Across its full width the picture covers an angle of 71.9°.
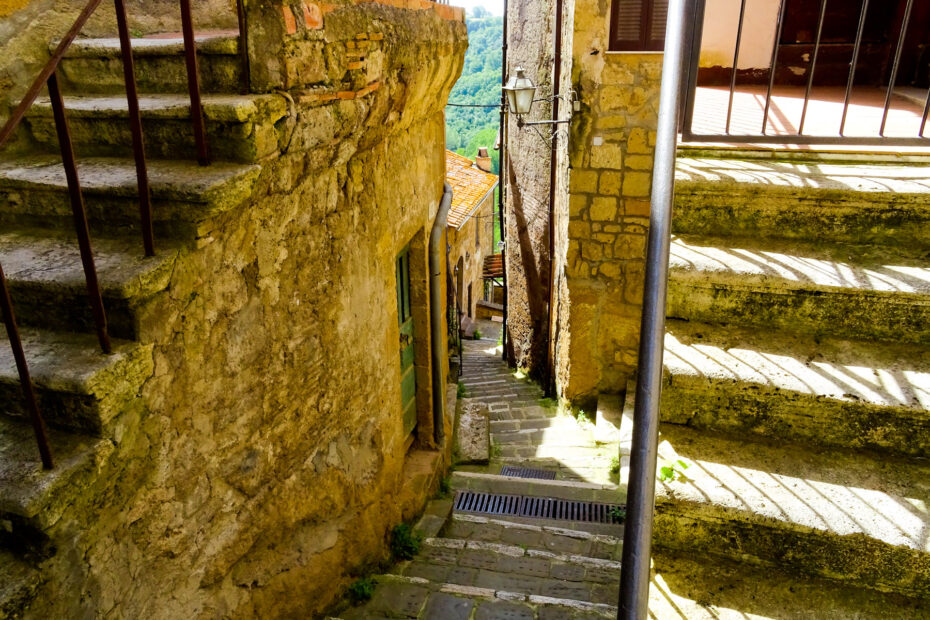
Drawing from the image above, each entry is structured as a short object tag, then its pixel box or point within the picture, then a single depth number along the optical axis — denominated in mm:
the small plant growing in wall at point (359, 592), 3820
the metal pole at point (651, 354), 1182
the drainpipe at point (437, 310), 5402
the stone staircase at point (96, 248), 1740
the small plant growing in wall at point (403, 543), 4492
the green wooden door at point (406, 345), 5160
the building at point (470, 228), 14766
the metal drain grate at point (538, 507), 5816
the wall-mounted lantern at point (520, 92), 6906
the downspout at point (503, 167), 10320
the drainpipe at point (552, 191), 7602
